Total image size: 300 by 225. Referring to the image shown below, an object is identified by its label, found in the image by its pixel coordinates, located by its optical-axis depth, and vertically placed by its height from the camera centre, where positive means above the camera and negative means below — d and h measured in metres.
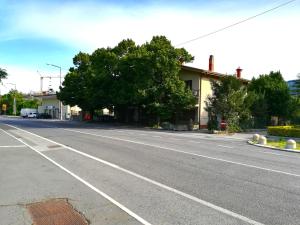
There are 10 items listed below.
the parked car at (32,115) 51.55 -0.93
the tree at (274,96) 26.36 +2.15
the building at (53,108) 47.79 +0.70
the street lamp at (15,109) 65.03 +0.41
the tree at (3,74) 22.61 +3.56
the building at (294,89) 27.37 +3.11
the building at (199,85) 25.32 +3.14
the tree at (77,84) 33.44 +3.99
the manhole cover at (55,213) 3.92 -1.84
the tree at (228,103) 20.94 +1.08
